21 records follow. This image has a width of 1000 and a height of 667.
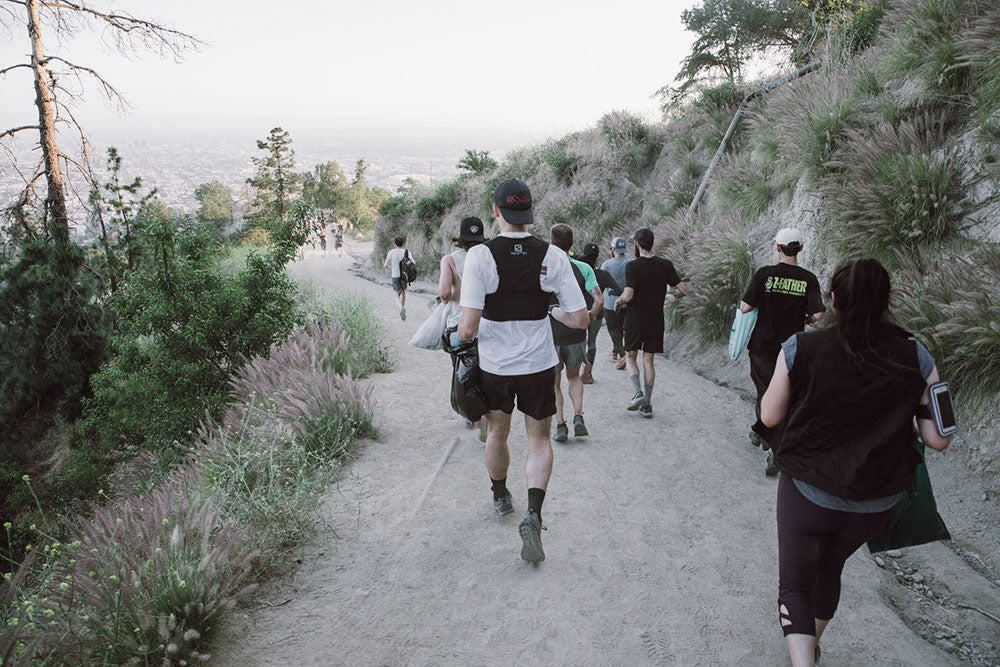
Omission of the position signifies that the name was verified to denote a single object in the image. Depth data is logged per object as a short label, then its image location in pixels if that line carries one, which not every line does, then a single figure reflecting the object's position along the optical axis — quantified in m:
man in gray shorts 5.54
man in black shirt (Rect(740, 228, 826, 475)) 4.80
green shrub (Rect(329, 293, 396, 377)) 8.90
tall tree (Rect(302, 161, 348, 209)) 66.69
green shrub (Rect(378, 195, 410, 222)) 27.98
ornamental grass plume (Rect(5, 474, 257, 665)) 2.77
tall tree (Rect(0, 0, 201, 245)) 13.19
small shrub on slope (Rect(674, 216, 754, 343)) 9.19
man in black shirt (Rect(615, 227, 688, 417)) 6.49
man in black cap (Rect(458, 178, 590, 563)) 3.48
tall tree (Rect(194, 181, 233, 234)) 81.99
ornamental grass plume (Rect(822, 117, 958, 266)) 6.30
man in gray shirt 7.46
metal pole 12.52
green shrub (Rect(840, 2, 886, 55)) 11.05
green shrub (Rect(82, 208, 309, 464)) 8.17
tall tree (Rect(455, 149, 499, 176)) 24.91
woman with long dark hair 2.31
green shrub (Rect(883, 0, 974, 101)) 7.18
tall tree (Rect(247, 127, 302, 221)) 53.22
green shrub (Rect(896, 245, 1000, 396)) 4.82
